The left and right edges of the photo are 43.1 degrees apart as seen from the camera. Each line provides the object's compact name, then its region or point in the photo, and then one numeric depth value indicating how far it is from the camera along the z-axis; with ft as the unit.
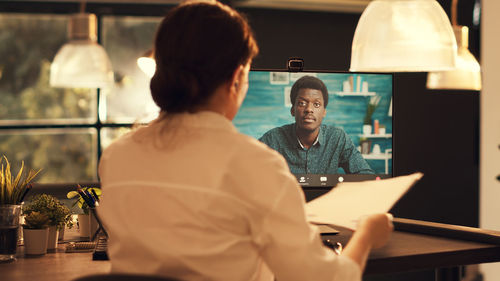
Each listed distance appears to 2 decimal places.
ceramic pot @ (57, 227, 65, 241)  6.37
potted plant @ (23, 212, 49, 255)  5.72
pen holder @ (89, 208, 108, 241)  6.12
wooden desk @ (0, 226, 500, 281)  4.80
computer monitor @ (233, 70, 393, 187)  6.42
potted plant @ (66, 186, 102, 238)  6.46
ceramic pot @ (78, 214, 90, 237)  6.51
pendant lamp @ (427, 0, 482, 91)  6.44
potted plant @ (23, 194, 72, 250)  5.91
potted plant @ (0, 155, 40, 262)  5.51
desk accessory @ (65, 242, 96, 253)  5.87
